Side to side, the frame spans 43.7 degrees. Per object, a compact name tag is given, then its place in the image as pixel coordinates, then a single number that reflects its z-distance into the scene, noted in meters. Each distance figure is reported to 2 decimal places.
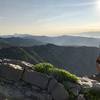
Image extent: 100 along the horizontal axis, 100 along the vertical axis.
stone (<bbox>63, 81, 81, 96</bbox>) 6.76
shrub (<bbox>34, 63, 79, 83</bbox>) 7.17
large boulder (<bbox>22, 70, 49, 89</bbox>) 7.01
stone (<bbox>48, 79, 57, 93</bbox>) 6.84
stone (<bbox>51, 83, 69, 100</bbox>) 6.69
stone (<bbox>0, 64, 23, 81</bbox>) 7.34
